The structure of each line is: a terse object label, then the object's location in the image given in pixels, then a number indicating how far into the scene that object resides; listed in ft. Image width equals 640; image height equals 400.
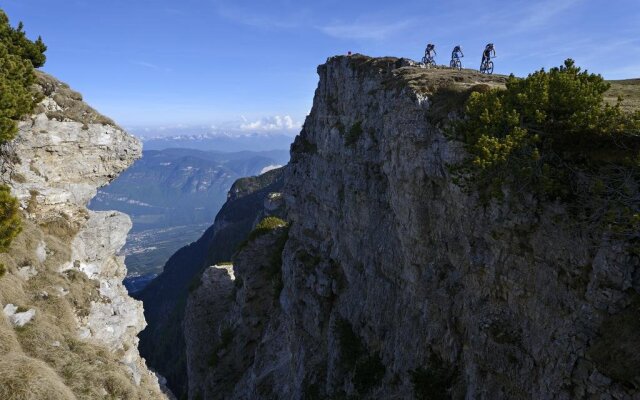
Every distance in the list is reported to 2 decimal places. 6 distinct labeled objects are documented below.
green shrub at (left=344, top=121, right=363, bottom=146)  111.70
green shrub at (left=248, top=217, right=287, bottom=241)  207.64
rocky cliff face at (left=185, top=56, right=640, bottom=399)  47.75
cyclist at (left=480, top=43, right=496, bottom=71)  106.11
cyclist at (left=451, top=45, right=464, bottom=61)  113.83
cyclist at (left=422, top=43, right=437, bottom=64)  118.32
